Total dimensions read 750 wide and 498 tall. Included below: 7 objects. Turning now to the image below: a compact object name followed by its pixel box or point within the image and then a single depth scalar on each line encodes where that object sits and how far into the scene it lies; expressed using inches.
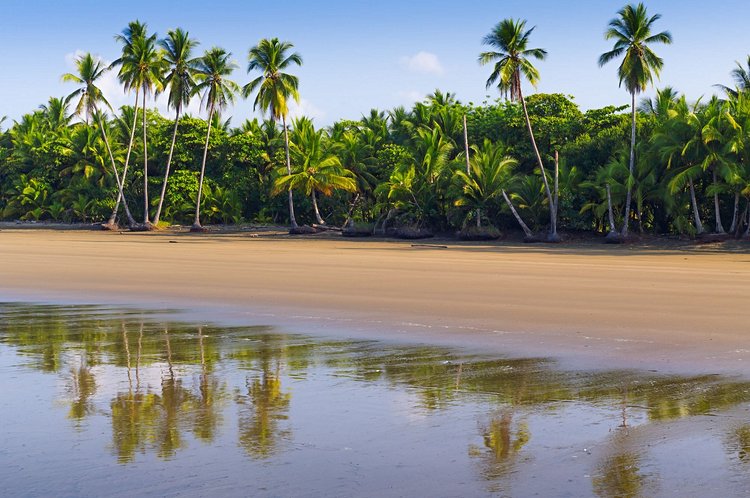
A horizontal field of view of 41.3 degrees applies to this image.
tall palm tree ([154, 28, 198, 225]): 2091.5
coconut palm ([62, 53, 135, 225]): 2177.7
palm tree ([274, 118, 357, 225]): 1820.9
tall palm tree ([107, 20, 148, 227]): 2101.4
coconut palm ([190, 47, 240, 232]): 2065.7
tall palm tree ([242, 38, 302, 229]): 1926.7
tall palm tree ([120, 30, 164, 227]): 2091.5
